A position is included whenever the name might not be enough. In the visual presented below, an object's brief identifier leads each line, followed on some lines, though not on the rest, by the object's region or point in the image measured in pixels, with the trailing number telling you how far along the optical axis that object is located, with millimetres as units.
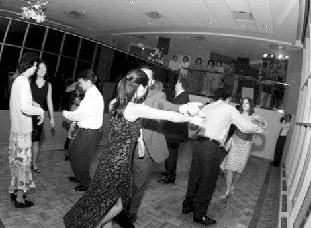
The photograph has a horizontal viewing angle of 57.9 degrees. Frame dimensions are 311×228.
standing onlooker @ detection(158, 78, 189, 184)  4450
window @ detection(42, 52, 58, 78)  5348
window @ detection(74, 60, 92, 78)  5859
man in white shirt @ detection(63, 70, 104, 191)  3258
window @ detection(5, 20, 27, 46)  4780
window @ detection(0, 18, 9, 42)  4621
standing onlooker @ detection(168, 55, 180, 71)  12550
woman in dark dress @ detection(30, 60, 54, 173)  3633
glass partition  4887
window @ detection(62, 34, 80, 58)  5502
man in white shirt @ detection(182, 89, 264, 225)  3125
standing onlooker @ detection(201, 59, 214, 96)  10178
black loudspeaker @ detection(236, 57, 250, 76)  12836
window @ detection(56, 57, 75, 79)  5566
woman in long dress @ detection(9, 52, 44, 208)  2681
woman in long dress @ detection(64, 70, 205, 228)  2141
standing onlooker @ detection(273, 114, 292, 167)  7414
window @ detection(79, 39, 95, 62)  5809
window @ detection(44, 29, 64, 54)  5223
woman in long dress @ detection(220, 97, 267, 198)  4238
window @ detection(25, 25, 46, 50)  4955
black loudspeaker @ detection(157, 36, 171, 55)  13383
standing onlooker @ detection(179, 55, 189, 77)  10628
